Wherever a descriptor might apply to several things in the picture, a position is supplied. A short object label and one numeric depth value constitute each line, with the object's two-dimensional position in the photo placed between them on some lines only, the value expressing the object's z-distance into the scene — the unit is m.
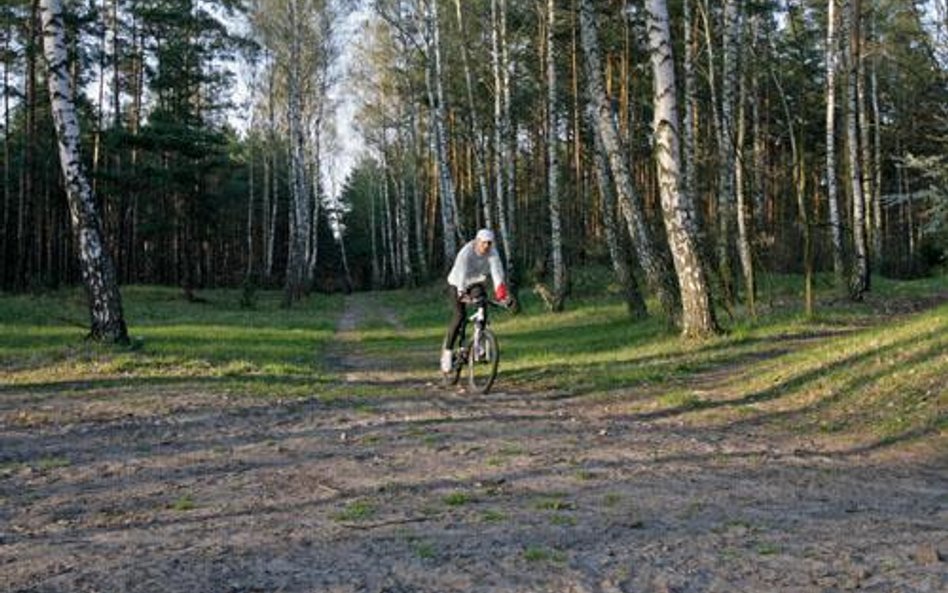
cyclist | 10.45
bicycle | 10.37
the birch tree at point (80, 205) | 13.62
